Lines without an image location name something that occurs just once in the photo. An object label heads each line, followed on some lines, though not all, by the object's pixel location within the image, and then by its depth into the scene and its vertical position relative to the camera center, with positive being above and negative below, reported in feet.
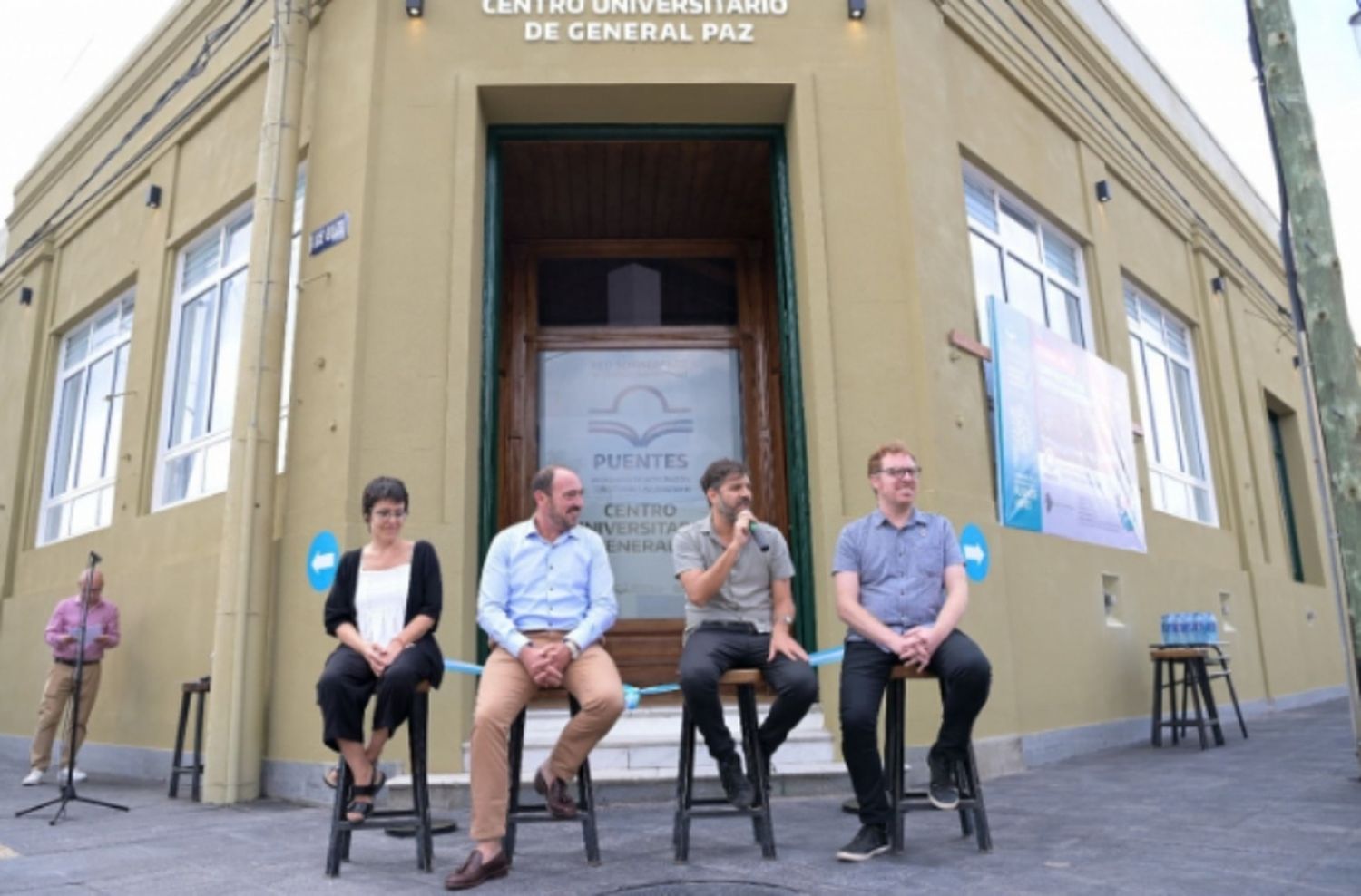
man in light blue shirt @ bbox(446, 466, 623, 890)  11.63 +0.34
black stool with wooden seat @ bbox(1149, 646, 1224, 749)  23.57 -0.58
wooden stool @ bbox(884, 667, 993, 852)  12.05 -1.38
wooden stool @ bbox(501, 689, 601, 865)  12.06 -1.70
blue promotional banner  22.48 +5.30
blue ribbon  14.25 +0.07
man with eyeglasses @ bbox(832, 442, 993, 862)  12.13 +0.46
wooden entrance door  24.71 +7.12
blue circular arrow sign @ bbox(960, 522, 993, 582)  20.01 +2.13
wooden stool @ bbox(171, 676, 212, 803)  19.83 -1.36
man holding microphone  12.74 +0.68
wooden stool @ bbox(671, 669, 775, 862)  12.08 -1.39
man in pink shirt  24.29 +0.65
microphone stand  17.47 -1.31
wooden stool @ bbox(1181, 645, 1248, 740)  24.30 -0.43
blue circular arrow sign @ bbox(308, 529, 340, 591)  18.57 +2.09
